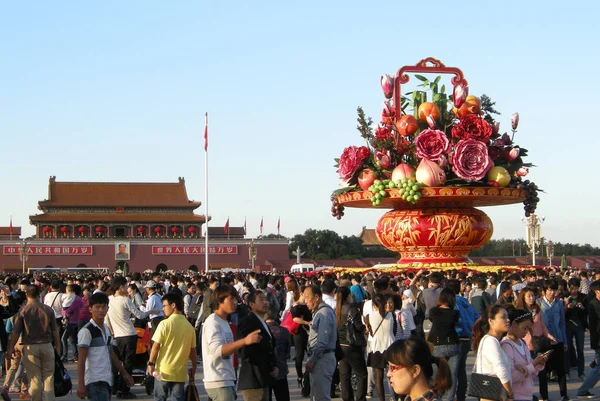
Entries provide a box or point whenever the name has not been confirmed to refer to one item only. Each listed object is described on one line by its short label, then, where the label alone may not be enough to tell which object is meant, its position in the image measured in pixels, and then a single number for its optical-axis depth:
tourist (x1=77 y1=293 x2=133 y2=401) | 6.43
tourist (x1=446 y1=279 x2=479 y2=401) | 8.28
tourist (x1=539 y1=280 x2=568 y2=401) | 9.09
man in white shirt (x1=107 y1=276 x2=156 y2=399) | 9.23
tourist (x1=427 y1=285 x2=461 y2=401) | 7.84
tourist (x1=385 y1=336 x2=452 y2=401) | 3.63
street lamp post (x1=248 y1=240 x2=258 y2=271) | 54.61
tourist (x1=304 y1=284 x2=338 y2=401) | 7.14
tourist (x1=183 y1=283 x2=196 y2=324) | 13.34
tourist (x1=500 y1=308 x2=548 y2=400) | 5.40
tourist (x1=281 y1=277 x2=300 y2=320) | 11.63
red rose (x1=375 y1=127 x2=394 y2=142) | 21.51
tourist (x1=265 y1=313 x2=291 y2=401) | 6.51
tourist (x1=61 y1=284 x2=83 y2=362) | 11.88
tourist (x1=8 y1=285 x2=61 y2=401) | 7.65
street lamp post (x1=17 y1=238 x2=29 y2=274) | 53.09
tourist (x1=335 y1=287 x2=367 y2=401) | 8.18
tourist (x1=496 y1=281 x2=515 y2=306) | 9.17
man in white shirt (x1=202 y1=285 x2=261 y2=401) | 5.79
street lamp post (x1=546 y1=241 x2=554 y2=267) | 44.28
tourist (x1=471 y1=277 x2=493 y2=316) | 10.90
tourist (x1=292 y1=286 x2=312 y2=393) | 8.03
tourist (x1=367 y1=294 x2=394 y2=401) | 8.10
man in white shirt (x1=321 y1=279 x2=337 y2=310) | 8.74
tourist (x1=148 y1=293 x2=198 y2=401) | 6.29
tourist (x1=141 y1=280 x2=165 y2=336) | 9.41
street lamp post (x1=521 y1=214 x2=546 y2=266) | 36.79
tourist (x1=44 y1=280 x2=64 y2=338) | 12.19
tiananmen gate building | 54.69
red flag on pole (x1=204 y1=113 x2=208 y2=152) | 35.69
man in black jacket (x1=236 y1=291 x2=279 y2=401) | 5.92
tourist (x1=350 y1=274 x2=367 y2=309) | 11.66
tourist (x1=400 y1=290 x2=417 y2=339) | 8.49
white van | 46.22
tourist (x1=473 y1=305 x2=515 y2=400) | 5.18
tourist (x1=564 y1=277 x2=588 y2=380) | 10.74
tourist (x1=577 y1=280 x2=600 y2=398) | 8.76
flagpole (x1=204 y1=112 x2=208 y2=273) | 35.69
